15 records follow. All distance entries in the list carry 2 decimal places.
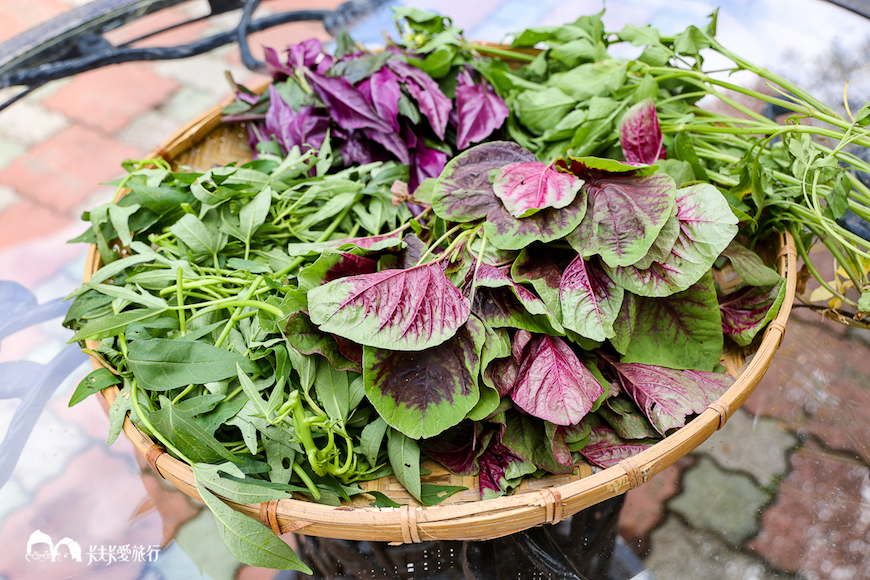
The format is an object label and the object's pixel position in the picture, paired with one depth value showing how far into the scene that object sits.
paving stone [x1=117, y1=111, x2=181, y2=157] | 1.08
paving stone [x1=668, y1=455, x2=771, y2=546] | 0.59
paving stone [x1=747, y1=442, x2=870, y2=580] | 0.56
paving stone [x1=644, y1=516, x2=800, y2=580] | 0.56
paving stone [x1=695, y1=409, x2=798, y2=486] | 0.64
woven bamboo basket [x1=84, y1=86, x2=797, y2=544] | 0.49
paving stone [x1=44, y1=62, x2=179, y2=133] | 1.07
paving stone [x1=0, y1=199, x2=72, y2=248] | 0.88
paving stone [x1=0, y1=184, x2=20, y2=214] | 0.91
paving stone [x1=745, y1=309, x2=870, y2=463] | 0.65
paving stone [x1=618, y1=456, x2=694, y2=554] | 0.60
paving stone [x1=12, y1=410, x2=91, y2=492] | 0.65
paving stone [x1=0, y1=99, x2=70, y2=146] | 0.96
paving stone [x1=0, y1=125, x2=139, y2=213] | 0.93
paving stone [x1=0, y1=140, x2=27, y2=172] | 0.95
